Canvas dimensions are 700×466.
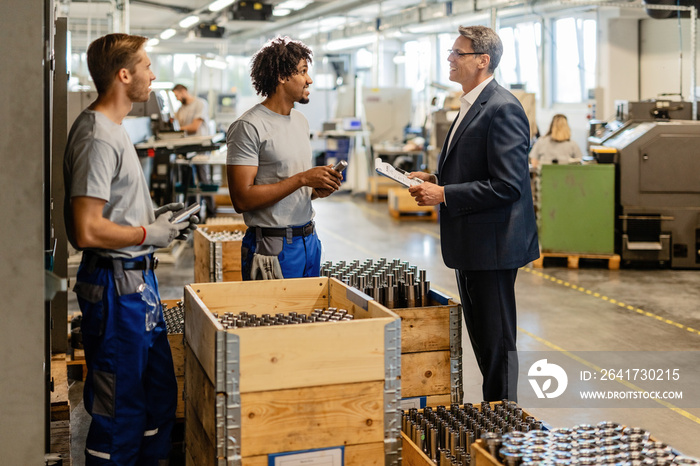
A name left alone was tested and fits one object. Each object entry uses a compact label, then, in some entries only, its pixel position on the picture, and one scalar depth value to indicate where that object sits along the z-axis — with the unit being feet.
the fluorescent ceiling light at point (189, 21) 55.26
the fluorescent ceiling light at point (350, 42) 65.87
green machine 26.03
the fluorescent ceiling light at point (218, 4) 45.49
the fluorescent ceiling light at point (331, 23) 67.85
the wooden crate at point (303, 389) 7.37
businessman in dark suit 10.36
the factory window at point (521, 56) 55.16
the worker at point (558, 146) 32.24
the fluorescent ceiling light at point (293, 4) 54.90
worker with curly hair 10.59
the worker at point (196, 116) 37.84
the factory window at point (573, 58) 50.21
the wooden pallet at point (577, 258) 26.45
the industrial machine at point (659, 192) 24.95
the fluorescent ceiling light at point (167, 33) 64.95
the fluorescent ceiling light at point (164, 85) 48.98
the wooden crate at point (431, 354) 10.27
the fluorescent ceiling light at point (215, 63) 53.88
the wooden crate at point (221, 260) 16.31
